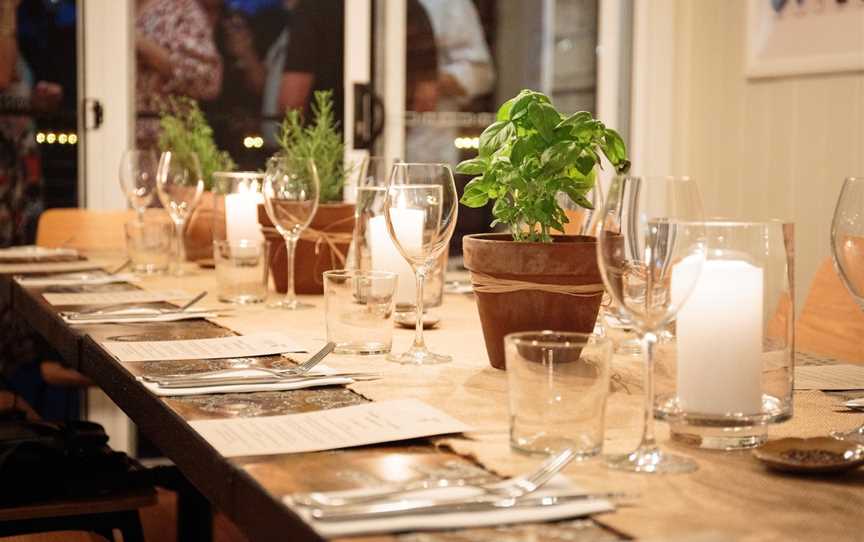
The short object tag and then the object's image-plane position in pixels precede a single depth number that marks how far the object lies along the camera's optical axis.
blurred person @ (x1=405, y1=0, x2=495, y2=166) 4.75
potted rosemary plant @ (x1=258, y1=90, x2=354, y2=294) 2.33
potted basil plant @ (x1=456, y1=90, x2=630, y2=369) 1.42
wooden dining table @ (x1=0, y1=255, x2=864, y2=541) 0.82
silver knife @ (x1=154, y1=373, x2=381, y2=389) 1.29
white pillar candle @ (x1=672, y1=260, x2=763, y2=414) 1.07
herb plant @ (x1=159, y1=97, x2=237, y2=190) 3.02
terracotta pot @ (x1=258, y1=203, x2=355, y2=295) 2.33
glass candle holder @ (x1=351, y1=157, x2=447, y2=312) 1.98
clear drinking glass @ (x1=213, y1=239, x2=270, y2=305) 2.15
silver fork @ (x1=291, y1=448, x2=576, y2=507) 0.83
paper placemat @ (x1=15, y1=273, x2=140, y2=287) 2.42
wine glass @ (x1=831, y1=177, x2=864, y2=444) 1.22
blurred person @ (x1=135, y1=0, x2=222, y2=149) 4.34
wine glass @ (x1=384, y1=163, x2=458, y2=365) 1.53
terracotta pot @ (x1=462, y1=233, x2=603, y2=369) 1.43
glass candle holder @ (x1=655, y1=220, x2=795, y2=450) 1.06
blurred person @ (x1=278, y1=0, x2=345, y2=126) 4.59
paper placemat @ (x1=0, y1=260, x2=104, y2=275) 2.67
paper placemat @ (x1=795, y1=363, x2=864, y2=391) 1.40
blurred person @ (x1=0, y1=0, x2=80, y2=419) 4.14
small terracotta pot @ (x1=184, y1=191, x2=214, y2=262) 2.99
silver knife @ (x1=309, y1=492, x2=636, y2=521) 0.80
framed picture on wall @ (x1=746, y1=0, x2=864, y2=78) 3.71
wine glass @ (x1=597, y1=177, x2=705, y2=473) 1.01
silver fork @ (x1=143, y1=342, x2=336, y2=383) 1.32
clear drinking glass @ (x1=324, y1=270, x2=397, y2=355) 1.57
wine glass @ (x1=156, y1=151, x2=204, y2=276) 2.70
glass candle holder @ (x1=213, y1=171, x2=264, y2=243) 2.44
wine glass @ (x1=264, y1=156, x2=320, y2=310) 2.09
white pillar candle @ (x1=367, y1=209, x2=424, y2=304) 1.98
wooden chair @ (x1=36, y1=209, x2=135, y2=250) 3.50
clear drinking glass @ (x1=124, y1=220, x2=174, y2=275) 2.68
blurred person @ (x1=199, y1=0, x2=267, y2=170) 4.51
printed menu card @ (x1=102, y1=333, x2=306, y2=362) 1.52
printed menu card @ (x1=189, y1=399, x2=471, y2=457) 1.03
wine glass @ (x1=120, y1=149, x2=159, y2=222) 2.82
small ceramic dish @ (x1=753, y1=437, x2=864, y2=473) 0.95
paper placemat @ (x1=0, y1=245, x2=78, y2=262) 2.95
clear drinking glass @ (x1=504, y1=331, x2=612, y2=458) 1.00
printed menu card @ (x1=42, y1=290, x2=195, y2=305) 2.12
